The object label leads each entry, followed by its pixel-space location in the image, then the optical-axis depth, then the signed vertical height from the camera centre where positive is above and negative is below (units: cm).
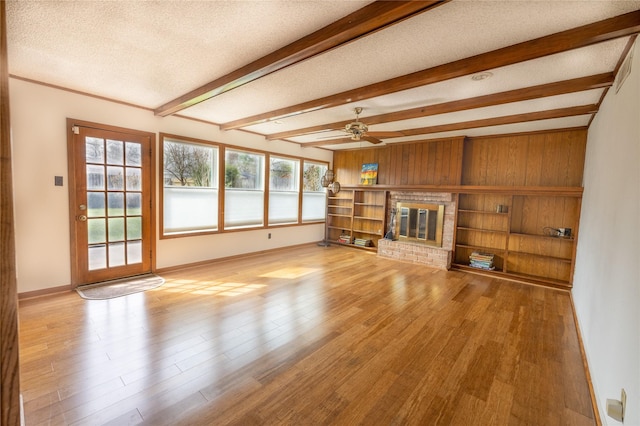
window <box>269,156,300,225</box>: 656 +4
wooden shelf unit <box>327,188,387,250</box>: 716 -52
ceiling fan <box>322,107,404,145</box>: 381 +92
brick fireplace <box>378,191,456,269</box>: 568 -103
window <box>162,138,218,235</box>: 477 +2
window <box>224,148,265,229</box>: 562 +2
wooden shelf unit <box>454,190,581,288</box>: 471 -59
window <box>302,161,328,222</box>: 743 +1
